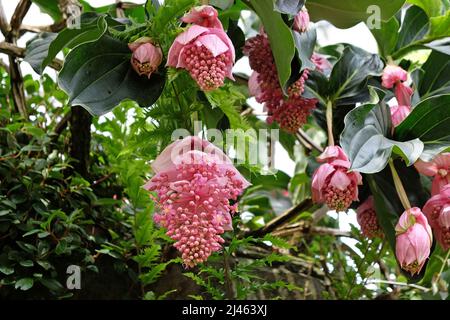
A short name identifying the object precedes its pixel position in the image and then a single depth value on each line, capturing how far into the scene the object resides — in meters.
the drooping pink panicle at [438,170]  0.85
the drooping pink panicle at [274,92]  0.88
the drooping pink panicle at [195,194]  0.65
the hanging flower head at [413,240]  0.76
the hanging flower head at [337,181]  0.79
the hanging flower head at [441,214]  0.80
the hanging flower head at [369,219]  0.95
